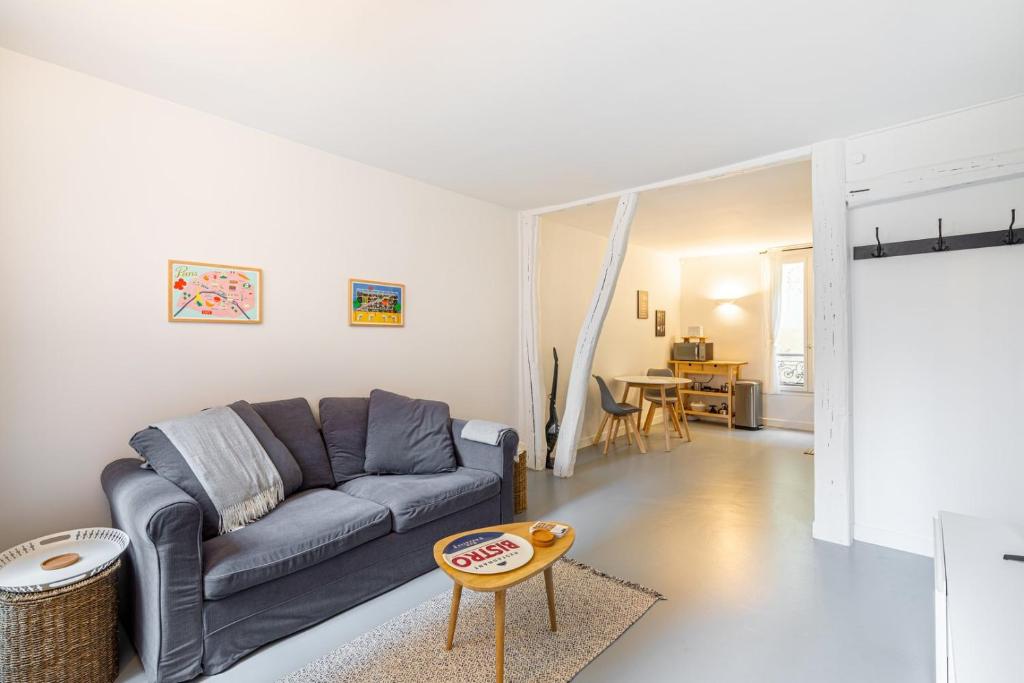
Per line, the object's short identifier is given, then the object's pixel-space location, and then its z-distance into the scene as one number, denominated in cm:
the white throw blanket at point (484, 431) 291
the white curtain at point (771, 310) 661
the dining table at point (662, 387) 540
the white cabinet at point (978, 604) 112
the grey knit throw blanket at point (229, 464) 207
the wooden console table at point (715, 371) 652
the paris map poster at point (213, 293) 254
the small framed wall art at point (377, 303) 333
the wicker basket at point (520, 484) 335
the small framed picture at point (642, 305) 653
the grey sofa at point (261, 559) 169
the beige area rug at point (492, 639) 177
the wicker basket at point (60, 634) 153
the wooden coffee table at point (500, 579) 163
